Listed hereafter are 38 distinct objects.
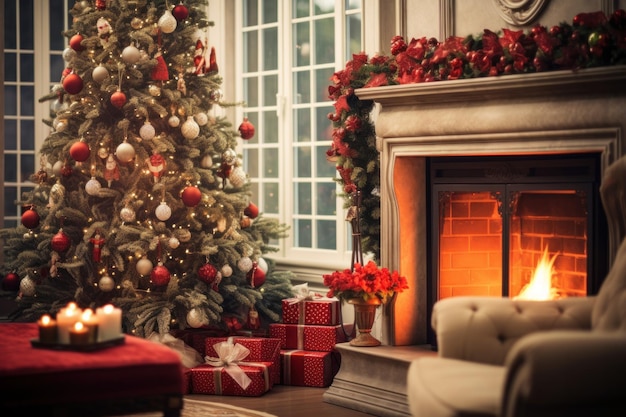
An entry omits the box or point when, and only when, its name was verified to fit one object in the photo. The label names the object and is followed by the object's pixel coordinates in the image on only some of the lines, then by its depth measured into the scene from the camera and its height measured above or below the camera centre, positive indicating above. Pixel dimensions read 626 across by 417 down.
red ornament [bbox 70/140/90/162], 5.62 +0.38
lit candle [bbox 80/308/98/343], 3.57 -0.38
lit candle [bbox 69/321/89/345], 3.56 -0.41
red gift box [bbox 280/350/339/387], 5.59 -0.85
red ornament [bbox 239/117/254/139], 6.05 +0.53
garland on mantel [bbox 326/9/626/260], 4.26 +0.71
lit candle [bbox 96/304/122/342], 3.62 -0.38
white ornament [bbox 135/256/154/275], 5.65 -0.27
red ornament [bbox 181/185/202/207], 5.69 +0.13
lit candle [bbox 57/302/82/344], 3.60 -0.38
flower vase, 5.08 -0.52
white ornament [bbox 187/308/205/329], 5.59 -0.56
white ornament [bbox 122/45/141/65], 5.61 +0.92
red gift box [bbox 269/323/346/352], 5.67 -0.68
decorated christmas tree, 5.68 +0.17
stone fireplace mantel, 4.29 +0.35
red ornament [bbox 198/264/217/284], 5.69 -0.31
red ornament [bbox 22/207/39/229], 5.87 +0.00
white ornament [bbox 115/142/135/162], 5.60 +0.37
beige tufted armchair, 2.97 -0.45
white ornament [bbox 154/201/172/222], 5.62 +0.04
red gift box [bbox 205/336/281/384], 5.52 -0.73
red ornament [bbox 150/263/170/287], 5.58 -0.32
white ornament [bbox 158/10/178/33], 5.71 +1.12
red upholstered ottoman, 3.33 -0.55
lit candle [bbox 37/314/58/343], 3.61 -0.41
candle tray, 3.56 -0.46
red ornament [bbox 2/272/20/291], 5.96 -0.38
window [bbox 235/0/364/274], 6.43 +0.73
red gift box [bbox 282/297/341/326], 5.71 -0.54
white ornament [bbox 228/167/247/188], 5.96 +0.24
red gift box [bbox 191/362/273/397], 5.35 -0.88
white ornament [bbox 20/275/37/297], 5.85 -0.39
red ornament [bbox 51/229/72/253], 5.73 -0.13
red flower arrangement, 5.02 -0.34
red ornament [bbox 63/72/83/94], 5.70 +0.77
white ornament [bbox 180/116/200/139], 5.77 +0.52
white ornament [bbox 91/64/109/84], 5.68 +0.83
